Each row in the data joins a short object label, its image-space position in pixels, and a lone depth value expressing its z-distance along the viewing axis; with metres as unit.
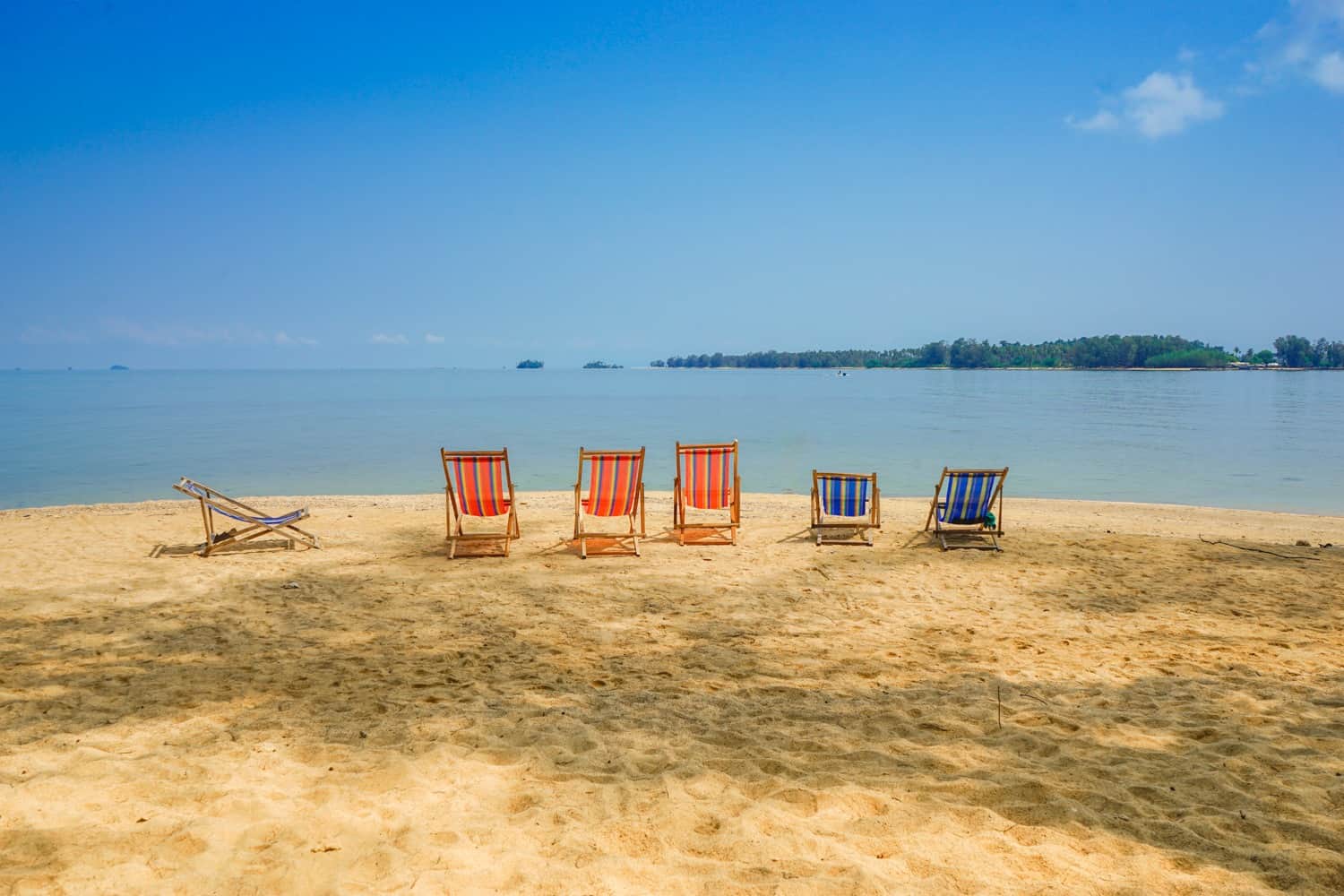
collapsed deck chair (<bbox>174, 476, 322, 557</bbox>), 7.87
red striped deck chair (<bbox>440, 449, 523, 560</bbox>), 7.98
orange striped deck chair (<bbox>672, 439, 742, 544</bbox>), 8.59
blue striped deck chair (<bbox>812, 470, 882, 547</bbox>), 8.47
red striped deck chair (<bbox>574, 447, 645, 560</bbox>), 8.16
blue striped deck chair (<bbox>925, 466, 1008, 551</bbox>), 8.27
